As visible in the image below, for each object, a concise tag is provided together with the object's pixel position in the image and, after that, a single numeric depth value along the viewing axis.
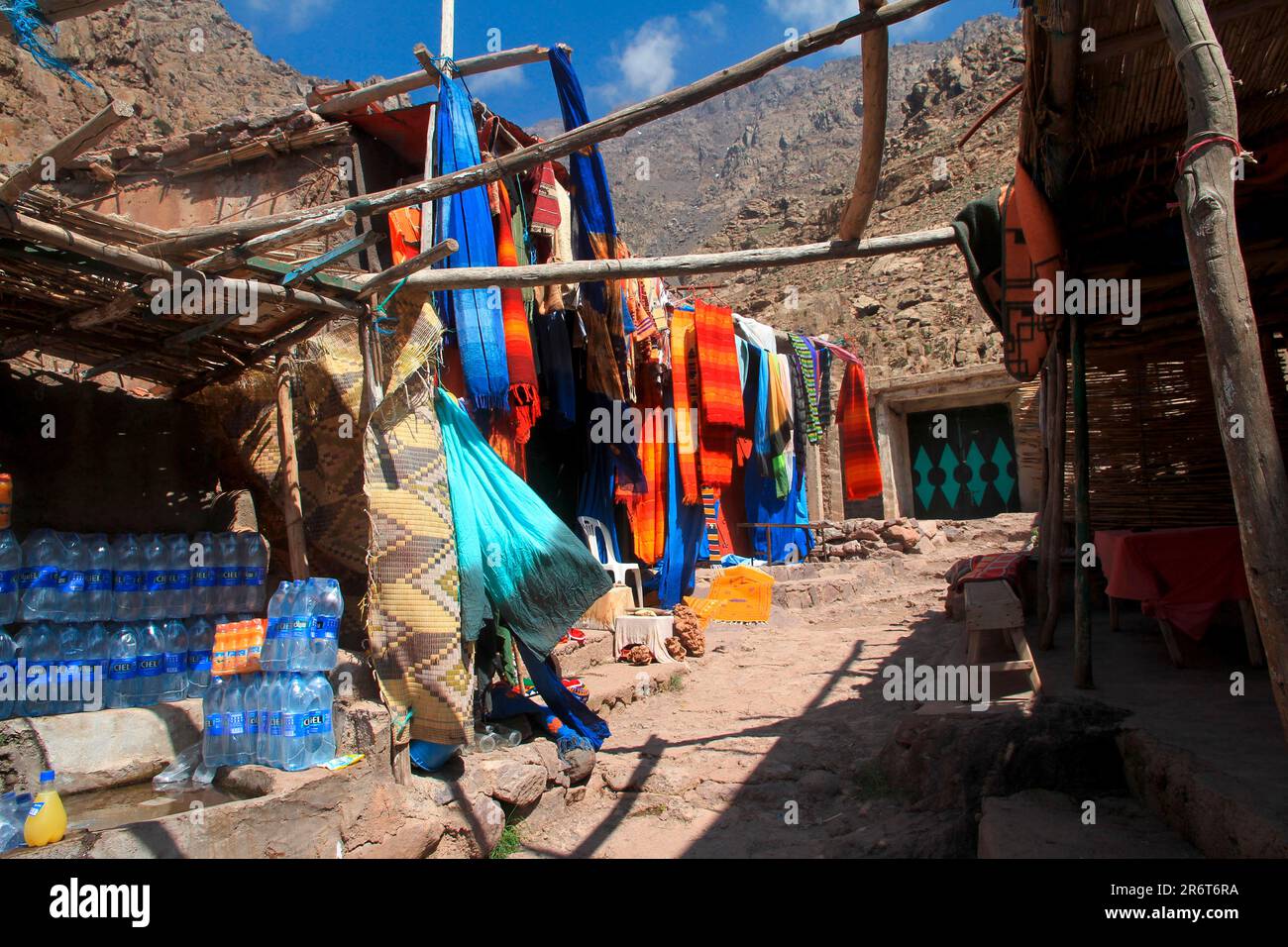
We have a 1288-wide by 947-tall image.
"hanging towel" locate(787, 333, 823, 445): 10.69
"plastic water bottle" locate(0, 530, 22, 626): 3.46
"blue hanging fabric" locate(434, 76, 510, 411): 5.28
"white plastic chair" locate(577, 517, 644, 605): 8.11
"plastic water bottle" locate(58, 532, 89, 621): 3.65
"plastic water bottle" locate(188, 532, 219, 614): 4.12
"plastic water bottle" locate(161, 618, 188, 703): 3.88
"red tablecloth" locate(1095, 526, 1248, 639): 4.27
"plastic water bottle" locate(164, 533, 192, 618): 4.02
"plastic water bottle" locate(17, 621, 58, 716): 3.40
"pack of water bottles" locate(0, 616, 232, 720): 3.41
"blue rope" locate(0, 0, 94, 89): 2.47
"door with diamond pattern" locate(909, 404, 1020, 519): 13.49
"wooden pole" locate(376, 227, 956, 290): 3.66
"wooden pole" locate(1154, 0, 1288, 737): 2.17
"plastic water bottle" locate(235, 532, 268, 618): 4.27
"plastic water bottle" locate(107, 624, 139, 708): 3.69
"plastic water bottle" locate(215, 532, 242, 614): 4.20
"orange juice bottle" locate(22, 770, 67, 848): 2.66
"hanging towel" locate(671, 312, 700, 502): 8.72
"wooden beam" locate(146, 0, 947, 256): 2.76
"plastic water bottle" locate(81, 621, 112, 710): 3.58
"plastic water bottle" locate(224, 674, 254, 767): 3.36
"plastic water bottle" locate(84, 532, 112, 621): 3.75
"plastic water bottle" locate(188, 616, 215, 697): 4.00
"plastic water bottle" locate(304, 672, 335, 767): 3.38
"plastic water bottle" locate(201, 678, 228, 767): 3.37
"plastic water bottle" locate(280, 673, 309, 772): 3.32
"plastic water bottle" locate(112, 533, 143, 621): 3.87
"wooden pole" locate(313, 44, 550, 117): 6.08
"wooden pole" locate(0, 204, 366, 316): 2.60
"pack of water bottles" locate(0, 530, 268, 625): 3.56
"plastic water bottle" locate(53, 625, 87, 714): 3.49
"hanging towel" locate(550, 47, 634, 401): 5.56
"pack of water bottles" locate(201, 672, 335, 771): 3.33
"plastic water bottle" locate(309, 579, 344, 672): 3.57
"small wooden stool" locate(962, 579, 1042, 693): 4.30
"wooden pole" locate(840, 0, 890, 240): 2.82
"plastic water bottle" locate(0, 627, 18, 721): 3.33
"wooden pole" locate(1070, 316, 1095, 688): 4.18
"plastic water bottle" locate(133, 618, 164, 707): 3.80
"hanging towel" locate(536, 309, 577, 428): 6.93
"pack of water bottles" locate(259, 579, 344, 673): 3.45
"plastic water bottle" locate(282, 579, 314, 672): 3.46
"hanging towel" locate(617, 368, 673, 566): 8.37
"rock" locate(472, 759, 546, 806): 3.96
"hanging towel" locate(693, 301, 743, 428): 8.76
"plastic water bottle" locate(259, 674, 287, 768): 3.32
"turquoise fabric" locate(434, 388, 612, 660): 4.25
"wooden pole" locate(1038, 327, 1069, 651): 5.01
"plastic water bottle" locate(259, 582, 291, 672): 3.44
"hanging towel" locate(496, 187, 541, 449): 5.61
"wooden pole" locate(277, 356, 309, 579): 4.08
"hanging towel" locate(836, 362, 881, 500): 10.76
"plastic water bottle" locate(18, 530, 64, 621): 3.55
